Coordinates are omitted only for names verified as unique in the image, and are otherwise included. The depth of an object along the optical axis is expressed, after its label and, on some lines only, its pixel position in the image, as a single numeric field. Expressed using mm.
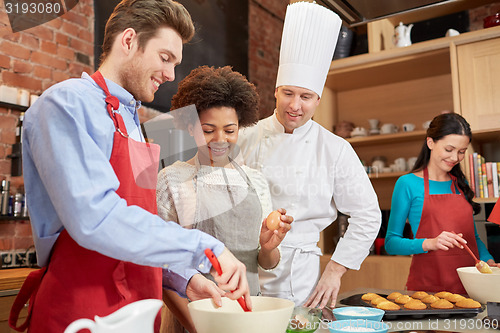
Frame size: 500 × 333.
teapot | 2850
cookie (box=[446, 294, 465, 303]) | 1118
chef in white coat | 1509
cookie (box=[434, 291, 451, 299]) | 1171
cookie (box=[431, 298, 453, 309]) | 1084
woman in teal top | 1947
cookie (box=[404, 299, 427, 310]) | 1075
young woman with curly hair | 1200
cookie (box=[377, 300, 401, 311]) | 1071
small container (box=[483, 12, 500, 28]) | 2602
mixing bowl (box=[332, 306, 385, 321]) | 889
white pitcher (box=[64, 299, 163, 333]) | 505
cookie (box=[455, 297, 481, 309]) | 1062
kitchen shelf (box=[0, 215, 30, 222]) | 2219
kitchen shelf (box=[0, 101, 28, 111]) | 2272
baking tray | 1053
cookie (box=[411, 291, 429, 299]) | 1180
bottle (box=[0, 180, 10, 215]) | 2232
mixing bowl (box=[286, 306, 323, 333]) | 838
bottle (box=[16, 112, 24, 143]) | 2373
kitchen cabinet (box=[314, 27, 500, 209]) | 2584
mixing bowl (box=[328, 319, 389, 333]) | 779
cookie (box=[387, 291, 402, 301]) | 1187
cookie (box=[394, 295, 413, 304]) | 1130
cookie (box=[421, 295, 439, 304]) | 1135
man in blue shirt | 663
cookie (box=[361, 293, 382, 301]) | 1171
